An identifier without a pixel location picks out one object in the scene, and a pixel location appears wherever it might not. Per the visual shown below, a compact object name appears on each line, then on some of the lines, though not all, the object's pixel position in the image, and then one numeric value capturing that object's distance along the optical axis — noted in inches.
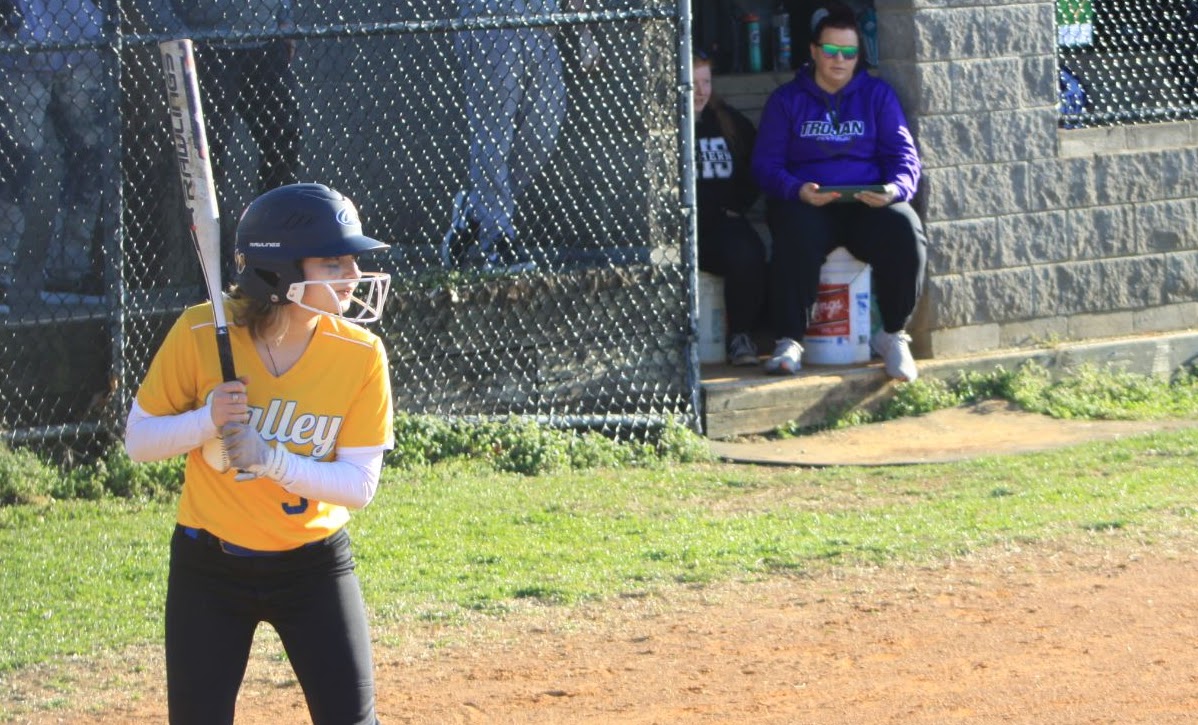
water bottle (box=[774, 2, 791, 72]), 810.8
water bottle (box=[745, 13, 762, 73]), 814.5
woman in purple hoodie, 671.1
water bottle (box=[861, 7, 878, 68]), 783.7
